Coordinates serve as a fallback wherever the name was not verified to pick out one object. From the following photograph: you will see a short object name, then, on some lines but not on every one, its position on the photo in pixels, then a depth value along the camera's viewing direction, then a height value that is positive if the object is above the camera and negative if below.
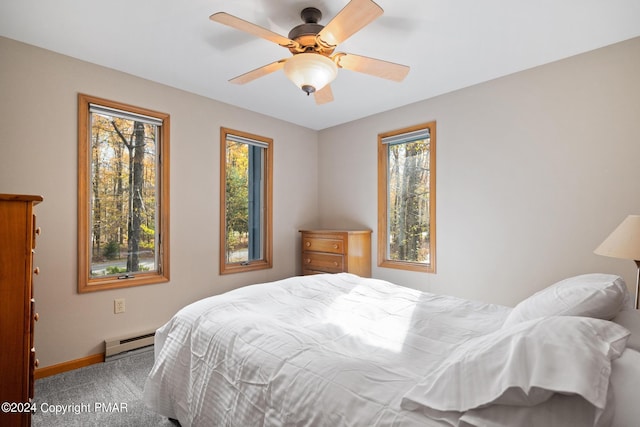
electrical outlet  2.71 -0.77
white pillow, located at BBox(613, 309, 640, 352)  1.07 -0.41
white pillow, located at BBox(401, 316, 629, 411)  0.72 -0.37
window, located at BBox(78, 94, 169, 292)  2.59 +0.20
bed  0.74 -0.52
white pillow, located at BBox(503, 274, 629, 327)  1.19 -0.34
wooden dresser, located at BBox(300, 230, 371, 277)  3.54 -0.41
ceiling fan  1.64 +1.02
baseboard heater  2.61 -1.10
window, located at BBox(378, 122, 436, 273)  3.35 +0.20
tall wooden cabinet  1.28 -0.37
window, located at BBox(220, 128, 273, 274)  3.49 +0.18
